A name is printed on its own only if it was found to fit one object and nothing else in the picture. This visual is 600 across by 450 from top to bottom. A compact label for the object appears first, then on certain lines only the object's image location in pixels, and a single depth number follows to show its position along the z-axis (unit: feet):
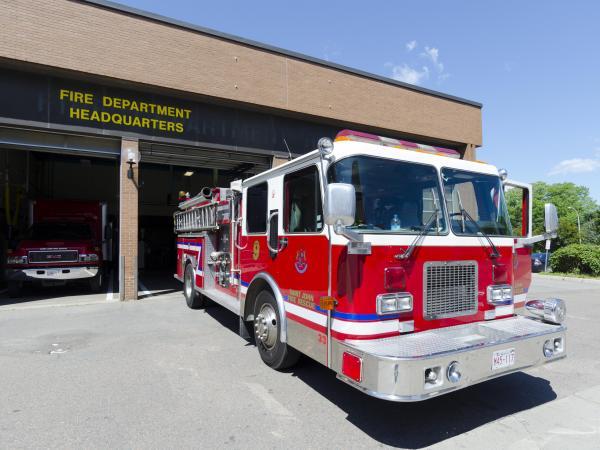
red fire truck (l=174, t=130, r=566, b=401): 9.84
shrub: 51.81
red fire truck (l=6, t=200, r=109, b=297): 32.53
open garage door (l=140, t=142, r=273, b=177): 36.38
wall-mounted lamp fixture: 32.55
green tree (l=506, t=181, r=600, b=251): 194.80
